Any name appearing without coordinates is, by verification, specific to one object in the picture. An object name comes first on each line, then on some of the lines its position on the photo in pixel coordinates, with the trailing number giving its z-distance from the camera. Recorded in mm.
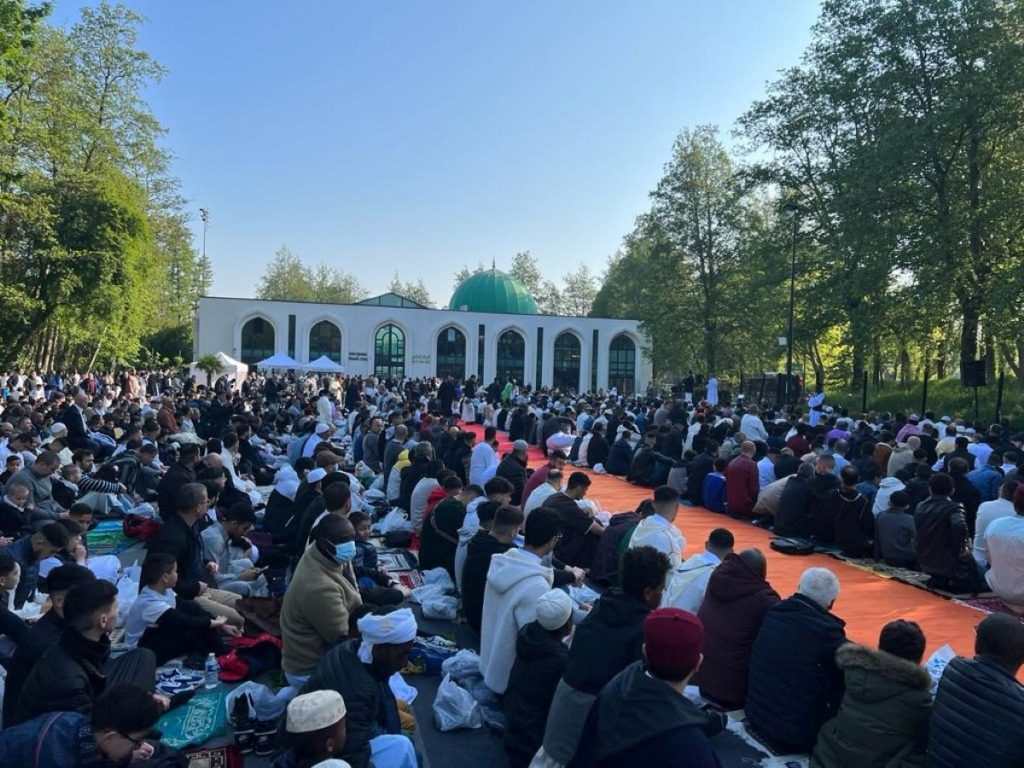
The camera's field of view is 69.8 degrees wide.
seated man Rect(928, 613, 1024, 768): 2953
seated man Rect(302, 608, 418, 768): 3012
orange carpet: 6003
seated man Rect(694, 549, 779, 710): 4344
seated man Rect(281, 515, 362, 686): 3969
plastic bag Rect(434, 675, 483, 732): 4340
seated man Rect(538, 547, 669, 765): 3252
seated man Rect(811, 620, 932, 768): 3270
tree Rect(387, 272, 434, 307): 75062
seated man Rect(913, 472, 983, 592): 6953
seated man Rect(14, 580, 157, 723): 3268
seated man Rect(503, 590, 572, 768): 3670
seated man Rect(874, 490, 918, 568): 7750
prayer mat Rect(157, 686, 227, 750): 4207
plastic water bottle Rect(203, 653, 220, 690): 4921
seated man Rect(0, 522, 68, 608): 5508
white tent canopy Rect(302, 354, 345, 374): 30562
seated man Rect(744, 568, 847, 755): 3836
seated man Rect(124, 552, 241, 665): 4848
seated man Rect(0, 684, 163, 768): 2643
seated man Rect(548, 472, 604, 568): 7105
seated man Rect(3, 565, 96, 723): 3680
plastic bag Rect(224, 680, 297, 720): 4199
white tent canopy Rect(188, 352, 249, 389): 29812
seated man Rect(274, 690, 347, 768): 2471
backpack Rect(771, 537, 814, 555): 8625
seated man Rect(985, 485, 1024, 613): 6176
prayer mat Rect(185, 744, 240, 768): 3980
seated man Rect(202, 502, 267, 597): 6250
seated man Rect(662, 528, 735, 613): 4805
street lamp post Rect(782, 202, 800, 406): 23844
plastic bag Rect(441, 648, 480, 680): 4805
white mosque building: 42719
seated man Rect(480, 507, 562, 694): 4094
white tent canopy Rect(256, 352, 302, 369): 29609
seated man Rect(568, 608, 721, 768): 2314
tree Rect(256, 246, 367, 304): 64875
